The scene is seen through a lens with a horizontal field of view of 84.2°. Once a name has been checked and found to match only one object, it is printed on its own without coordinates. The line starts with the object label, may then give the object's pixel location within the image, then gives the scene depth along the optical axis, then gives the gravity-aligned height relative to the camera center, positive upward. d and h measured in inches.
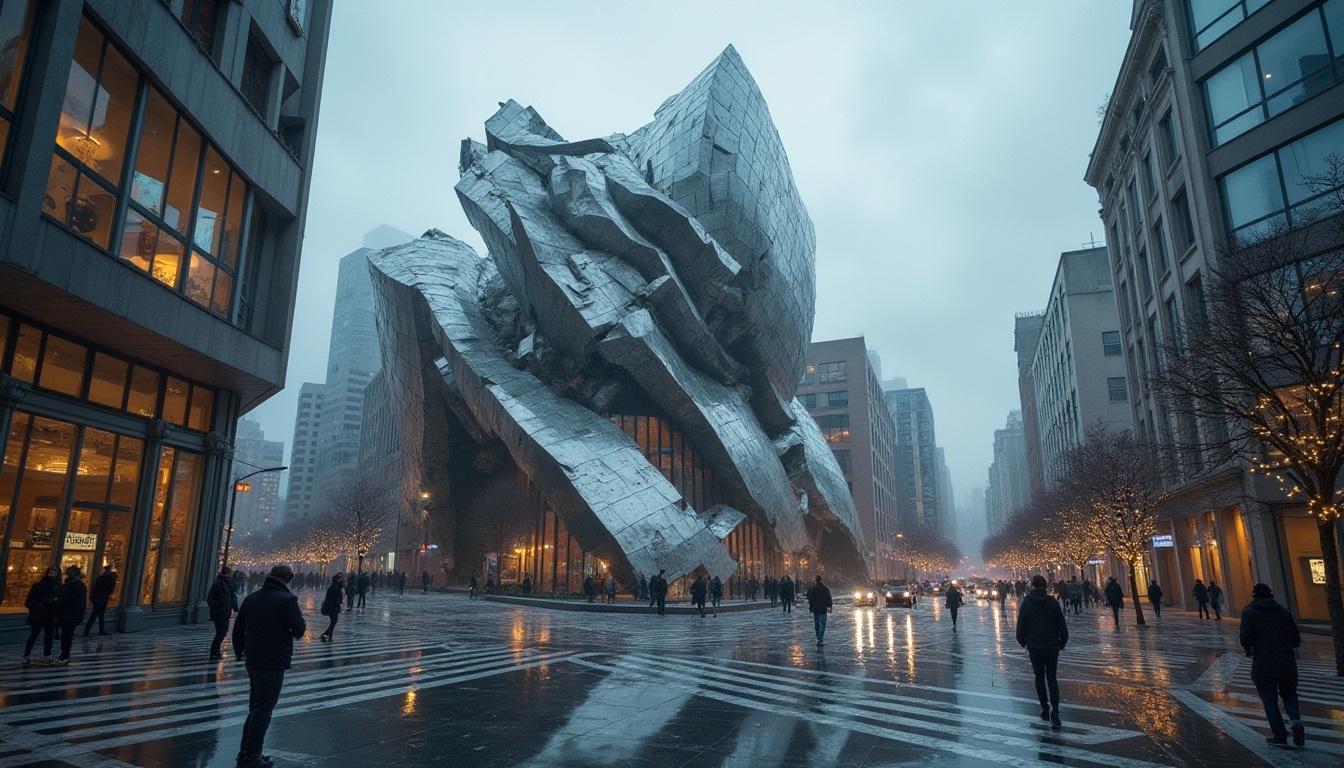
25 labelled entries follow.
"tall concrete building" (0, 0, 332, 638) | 546.6 +239.4
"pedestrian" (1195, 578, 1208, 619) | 1159.0 -51.2
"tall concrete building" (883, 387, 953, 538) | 6373.0 +792.6
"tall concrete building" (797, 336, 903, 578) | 3688.5 +719.3
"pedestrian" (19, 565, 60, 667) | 518.6 -32.5
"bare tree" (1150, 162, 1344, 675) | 560.4 +164.6
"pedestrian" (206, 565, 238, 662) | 550.9 -36.4
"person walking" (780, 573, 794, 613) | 1326.3 -54.3
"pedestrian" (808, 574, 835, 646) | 721.6 -41.4
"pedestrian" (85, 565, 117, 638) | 634.2 -27.1
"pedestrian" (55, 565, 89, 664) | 521.5 -30.0
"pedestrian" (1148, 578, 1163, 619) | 1231.9 -55.1
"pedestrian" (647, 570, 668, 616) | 1184.2 -44.4
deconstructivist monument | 1519.4 +488.2
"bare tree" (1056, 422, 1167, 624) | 1219.2 +127.1
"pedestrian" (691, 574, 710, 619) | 1215.5 -50.0
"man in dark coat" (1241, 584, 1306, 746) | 309.4 -38.7
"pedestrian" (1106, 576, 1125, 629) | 1056.2 -48.4
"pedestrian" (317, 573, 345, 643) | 739.4 -42.9
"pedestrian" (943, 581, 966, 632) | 971.6 -48.8
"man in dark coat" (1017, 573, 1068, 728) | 351.6 -35.2
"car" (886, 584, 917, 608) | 1700.3 -82.3
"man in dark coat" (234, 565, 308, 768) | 252.4 -29.8
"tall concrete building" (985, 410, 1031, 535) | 6889.8 +728.2
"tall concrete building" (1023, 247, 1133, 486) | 2409.0 +702.7
